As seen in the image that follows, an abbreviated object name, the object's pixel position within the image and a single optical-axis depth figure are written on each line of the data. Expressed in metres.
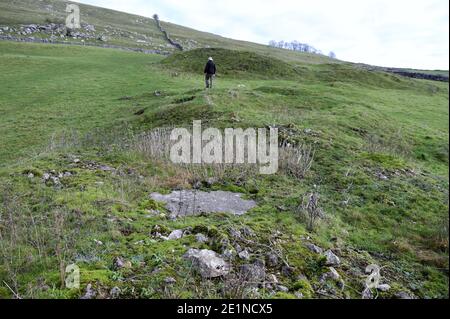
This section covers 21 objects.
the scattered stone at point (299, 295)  5.95
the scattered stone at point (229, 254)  6.69
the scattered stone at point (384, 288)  6.56
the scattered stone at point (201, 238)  7.25
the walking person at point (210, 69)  25.03
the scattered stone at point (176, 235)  7.50
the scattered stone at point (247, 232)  7.68
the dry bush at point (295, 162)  12.43
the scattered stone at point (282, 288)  6.08
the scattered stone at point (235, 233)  7.45
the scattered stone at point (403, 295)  6.42
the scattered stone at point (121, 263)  6.25
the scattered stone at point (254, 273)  6.09
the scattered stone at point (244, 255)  6.77
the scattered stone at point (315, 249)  7.37
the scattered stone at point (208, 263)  6.20
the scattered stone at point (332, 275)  6.52
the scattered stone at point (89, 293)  5.47
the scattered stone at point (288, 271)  6.54
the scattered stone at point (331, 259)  6.91
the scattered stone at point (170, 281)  5.90
